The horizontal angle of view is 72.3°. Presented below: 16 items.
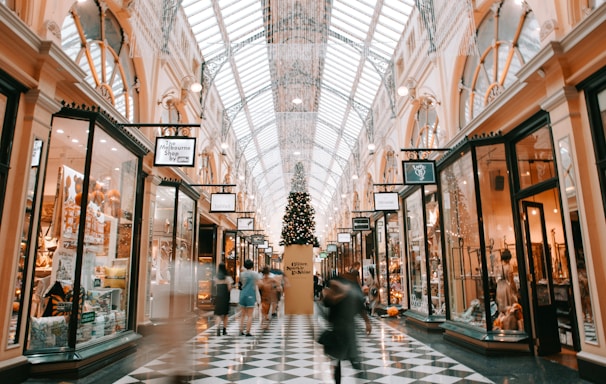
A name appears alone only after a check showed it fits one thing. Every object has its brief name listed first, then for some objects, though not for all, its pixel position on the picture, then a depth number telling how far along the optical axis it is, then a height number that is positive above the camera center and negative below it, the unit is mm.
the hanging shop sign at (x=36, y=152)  5095 +1466
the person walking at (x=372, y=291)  13312 -766
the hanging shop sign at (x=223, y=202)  12906 +2088
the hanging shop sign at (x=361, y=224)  16347 +1702
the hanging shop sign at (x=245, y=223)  18317 +2000
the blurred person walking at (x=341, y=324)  3994 -542
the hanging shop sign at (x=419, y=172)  8648 +1956
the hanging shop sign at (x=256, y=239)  23383 +1676
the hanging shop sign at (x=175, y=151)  7777 +2206
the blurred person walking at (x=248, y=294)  9102 -533
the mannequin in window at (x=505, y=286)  6943 -346
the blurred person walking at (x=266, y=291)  11070 -583
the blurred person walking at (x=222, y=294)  9023 -522
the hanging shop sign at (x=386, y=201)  12102 +1911
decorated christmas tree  15711 +1988
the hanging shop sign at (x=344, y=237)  21812 +1590
